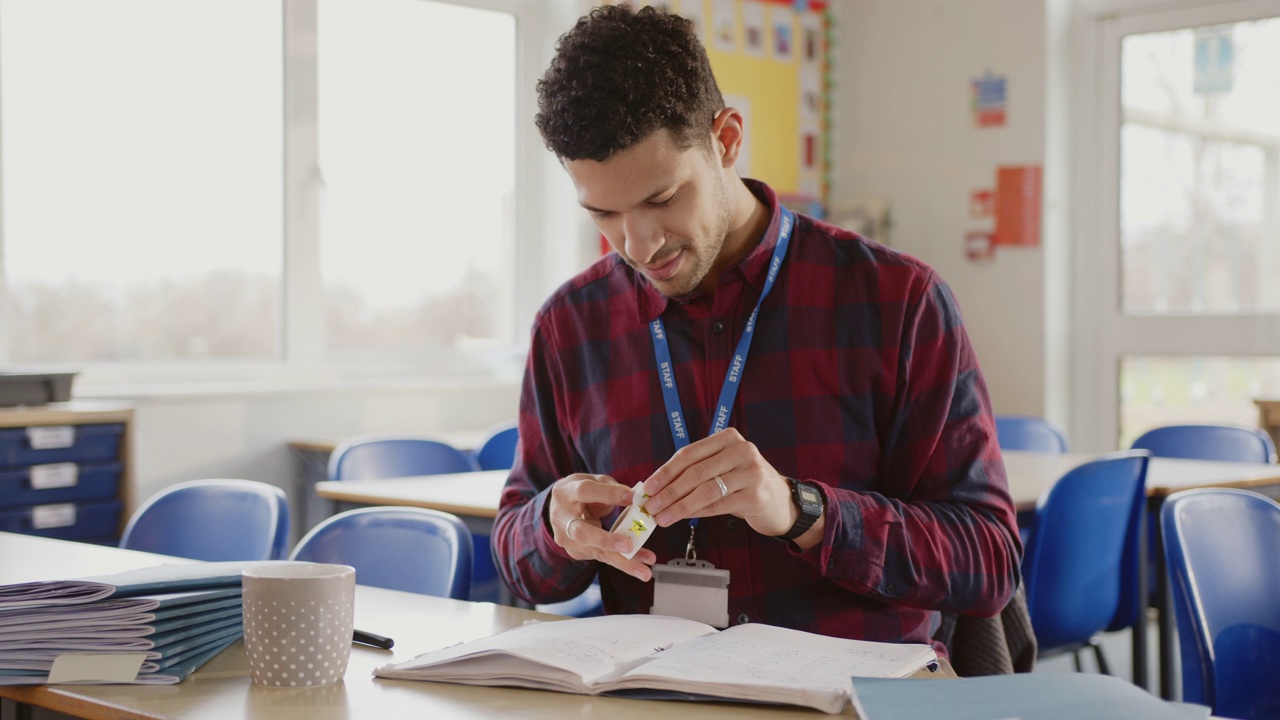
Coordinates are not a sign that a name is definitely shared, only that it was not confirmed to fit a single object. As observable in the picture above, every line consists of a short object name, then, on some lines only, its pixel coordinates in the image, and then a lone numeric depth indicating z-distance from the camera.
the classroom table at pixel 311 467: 4.24
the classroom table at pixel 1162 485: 2.85
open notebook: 1.07
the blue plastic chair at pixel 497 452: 3.69
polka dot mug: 1.14
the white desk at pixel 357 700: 1.07
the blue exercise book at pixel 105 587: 1.25
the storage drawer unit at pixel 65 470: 3.31
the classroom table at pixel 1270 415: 4.51
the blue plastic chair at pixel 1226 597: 1.81
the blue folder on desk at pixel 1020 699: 0.93
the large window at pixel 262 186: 4.04
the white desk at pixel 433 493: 2.63
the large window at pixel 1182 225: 4.88
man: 1.44
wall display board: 5.48
